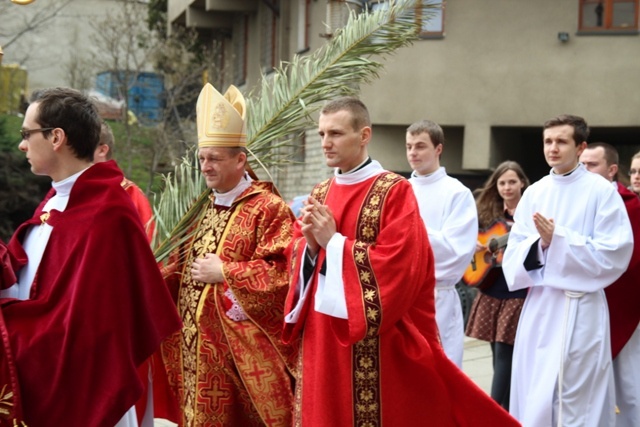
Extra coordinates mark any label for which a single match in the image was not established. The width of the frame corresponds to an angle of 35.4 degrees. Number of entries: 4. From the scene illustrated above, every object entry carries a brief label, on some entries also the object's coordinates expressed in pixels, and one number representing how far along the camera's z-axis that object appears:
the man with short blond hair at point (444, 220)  7.07
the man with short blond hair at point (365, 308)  4.91
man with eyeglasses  3.75
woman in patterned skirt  7.51
